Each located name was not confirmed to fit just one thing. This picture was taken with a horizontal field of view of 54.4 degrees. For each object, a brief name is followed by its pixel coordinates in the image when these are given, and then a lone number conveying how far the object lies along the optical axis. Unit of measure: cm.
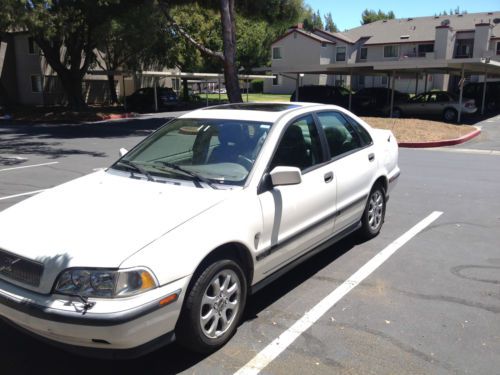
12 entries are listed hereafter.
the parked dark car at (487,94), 3042
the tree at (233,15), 1802
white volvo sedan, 284
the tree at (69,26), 1919
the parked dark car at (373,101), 2516
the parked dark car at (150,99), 3159
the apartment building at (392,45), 4538
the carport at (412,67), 2011
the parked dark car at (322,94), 2581
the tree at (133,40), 2058
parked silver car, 2311
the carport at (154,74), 3120
